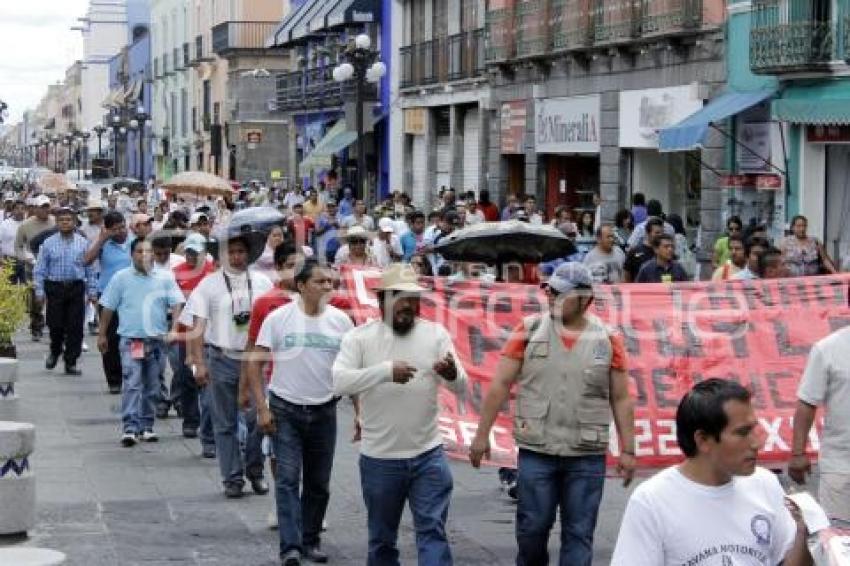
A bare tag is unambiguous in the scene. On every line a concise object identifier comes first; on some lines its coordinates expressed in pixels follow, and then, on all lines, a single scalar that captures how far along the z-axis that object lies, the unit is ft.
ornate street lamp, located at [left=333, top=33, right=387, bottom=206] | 89.04
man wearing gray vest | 27.40
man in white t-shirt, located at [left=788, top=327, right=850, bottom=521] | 25.99
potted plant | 50.37
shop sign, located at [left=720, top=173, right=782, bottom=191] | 79.73
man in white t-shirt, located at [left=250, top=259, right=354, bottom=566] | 31.76
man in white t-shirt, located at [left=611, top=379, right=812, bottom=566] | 16.78
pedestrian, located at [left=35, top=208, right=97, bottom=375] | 61.57
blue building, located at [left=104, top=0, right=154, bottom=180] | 278.26
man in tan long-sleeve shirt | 28.19
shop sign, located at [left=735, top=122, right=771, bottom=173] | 81.46
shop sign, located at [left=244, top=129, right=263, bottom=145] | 197.59
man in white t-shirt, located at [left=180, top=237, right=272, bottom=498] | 38.27
